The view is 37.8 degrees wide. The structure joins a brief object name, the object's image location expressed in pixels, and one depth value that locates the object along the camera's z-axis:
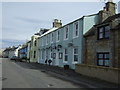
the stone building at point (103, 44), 16.19
